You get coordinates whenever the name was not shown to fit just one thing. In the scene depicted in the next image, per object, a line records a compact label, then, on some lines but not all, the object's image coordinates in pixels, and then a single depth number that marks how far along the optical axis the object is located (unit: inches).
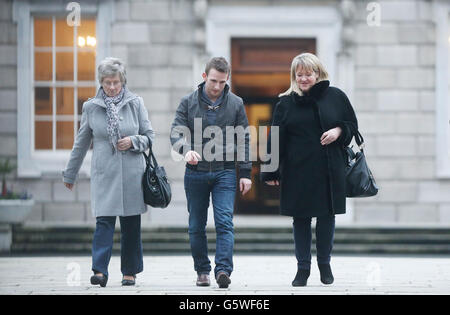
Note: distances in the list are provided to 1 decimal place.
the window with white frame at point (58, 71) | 919.0
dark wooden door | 932.6
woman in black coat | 499.5
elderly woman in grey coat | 510.0
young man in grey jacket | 505.7
